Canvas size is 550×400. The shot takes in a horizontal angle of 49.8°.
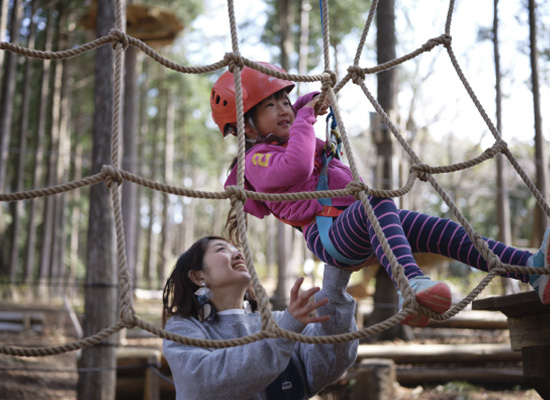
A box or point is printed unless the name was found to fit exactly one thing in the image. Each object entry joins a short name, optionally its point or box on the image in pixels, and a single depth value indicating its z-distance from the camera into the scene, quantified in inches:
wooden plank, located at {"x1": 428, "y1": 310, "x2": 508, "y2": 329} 199.2
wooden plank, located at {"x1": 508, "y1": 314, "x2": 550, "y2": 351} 64.4
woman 43.1
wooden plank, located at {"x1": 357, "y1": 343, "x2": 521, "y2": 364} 150.9
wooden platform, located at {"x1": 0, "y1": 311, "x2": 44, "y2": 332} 237.3
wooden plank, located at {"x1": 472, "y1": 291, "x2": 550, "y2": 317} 55.4
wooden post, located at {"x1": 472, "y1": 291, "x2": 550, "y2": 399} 61.2
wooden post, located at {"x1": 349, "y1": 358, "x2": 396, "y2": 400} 124.0
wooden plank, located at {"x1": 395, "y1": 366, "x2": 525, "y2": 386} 145.4
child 48.1
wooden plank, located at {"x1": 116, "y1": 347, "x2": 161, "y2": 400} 123.6
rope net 44.3
